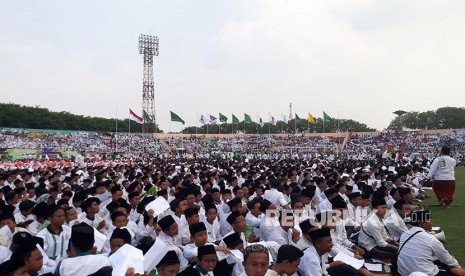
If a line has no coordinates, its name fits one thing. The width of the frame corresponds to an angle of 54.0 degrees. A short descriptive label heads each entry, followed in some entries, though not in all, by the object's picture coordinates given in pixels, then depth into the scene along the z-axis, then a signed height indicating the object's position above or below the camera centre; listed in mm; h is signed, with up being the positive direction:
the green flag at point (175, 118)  37475 +921
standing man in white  12320 -1209
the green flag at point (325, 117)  42344 +1258
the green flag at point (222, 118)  41703 +1056
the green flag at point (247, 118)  41716 +1076
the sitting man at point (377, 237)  7121 -1719
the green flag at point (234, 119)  42275 +984
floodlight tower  48500 +7164
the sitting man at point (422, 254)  5277 -1445
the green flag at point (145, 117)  39219 +1019
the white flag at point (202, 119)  42653 +925
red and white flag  34906 +973
